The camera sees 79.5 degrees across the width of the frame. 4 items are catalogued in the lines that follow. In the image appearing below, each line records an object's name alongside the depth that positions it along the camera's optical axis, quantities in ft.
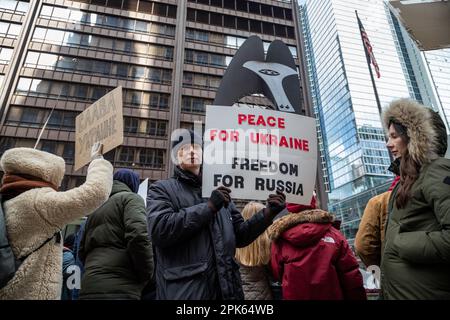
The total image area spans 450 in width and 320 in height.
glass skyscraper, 249.34
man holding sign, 4.82
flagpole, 25.11
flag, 29.04
